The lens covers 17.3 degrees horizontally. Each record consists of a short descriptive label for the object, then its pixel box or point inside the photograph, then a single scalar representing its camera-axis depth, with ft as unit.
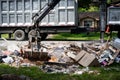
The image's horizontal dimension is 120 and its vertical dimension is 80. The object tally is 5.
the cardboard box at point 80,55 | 48.75
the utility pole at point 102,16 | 80.28
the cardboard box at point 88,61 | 47.35
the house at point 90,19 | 186.71
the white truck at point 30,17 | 86.69
